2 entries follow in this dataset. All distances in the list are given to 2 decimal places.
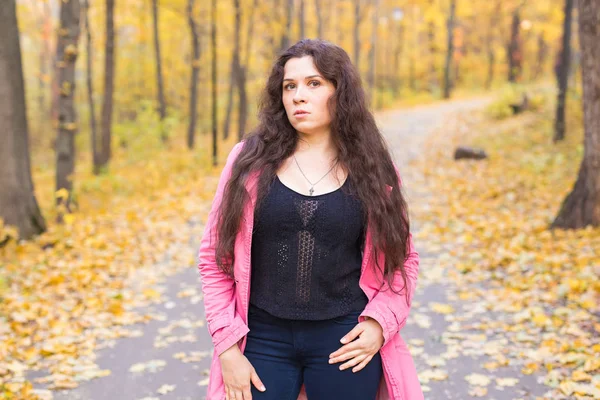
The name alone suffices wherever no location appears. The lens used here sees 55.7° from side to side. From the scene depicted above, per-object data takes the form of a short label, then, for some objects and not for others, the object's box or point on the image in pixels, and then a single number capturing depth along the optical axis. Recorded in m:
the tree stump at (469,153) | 14.79
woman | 2.26
